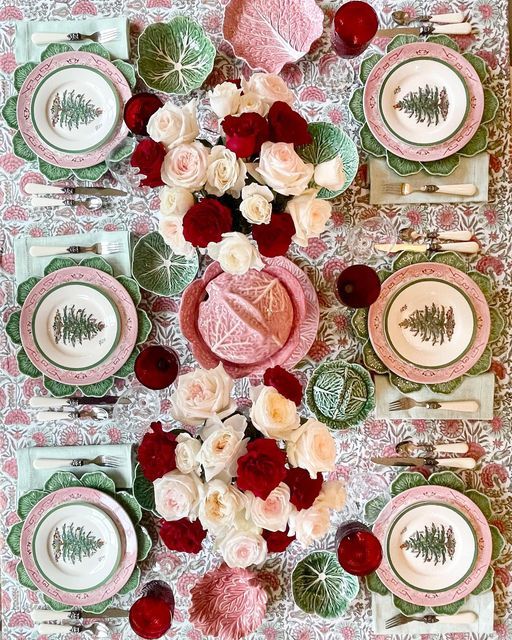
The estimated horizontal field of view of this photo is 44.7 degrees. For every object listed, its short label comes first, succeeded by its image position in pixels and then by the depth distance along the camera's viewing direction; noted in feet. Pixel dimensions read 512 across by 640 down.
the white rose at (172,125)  3.52
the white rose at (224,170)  3.49
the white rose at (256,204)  3.45
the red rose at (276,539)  3.59
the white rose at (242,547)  3.43
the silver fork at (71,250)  4.95
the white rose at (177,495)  3.39
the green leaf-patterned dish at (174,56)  4.92
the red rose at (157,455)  3.44
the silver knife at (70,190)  4.97
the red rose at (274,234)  3.57
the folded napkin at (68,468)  4.94
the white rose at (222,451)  3.30
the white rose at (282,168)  3.43
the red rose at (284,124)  3.45
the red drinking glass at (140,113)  3.87
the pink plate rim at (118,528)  4.87
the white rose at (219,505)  3.32
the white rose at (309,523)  3.43
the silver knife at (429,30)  4.88
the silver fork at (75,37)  4.96
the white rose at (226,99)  3.46
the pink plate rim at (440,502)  4.80
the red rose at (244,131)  3.37
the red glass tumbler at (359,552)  4.26
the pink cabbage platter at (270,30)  4.92
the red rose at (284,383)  3.49
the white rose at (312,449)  3.34
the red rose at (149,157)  3.50
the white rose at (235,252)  3.49
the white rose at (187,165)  3.49
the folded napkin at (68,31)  4.95
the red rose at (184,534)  3.50
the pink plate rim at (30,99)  4.91
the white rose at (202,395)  3.45
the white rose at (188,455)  3.43
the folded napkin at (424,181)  4.89
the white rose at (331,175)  3.58
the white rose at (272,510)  3.31
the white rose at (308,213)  3.59
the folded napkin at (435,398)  4.83
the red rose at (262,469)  3.18
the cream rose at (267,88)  3.57
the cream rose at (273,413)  3.34
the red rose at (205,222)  3.46
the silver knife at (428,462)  4.85
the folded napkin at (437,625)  4.84
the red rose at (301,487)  3.42
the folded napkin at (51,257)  4.96
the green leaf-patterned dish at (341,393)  4.64
